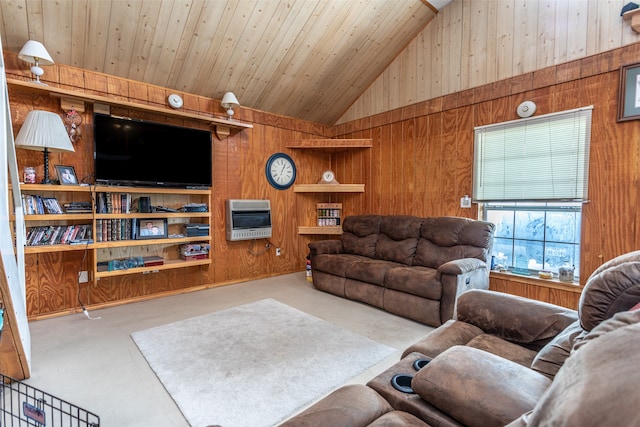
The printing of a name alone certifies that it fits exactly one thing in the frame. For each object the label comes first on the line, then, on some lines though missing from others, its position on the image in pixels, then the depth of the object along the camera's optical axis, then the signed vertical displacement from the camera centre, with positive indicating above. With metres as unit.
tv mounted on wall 3.17 +0.61
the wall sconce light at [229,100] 3.90 +1.39
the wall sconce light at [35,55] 2.61 +1.35
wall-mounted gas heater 4.25 -0.20
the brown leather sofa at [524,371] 0.49 -0.56
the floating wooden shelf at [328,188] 4.86 +0.30
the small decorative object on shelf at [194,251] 3.83 -0.60
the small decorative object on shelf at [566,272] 2.99 -0.67
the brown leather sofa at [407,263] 2.87 -0.68
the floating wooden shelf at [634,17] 2.57 +1.65
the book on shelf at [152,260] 3.46 -0.65
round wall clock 4.83 +0.58
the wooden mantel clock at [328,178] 5.19 +0.49
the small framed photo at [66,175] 3.04 +0.32
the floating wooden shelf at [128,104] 2.81 +1.13
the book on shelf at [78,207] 3.07 -0.02
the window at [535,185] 3.00 +0.23
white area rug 1.75 -1.17
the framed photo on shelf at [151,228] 3.47 -0.27
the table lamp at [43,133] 2.66 +0.66
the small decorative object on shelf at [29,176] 2.89 +0.29
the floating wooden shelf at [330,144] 4.82 +1.02
